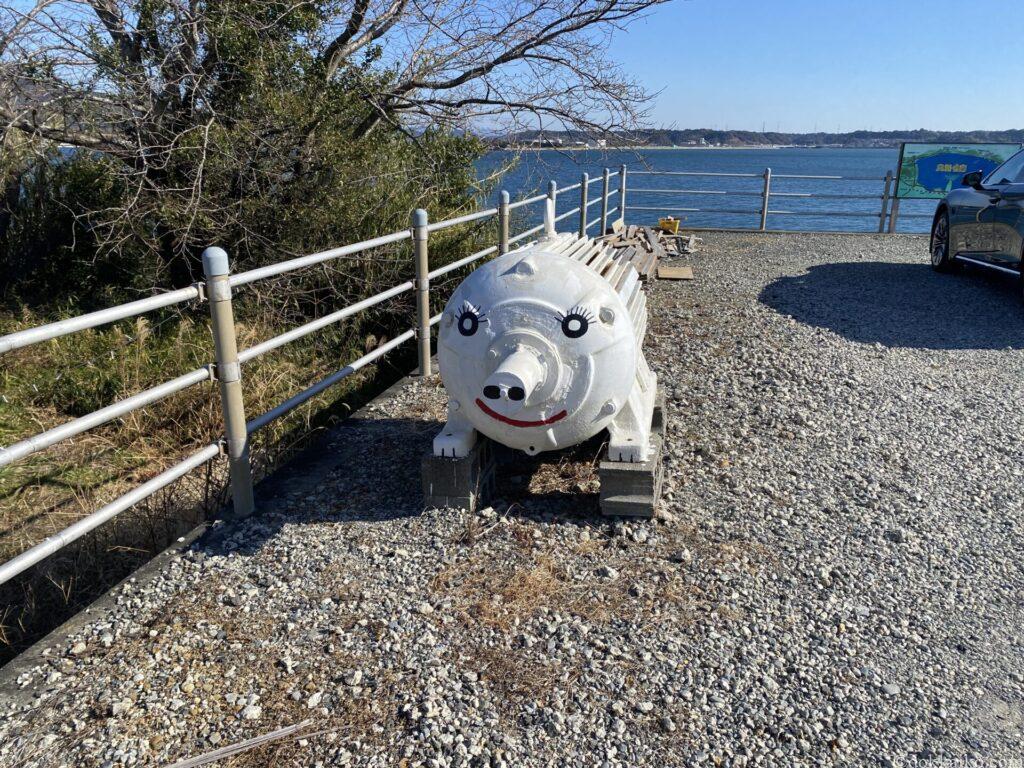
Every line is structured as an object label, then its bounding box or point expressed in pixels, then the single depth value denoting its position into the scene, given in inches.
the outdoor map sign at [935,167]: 627.2
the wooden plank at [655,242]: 503.2
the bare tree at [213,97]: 288.5
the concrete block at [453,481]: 157.8
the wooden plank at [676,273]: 441.1
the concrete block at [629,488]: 153.7
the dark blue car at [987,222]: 353.1
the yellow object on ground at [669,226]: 595.5
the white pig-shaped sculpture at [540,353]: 141.3
